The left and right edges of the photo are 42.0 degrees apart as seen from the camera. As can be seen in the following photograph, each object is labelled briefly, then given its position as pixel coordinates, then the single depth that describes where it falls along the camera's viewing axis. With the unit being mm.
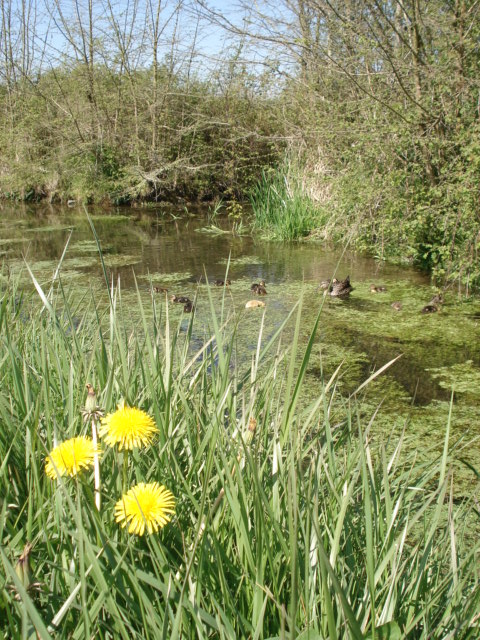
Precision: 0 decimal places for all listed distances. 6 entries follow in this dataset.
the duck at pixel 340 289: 4949
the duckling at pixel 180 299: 4660
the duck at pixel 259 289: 5008
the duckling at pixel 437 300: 4496
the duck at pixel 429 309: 4402
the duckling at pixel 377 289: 5055
